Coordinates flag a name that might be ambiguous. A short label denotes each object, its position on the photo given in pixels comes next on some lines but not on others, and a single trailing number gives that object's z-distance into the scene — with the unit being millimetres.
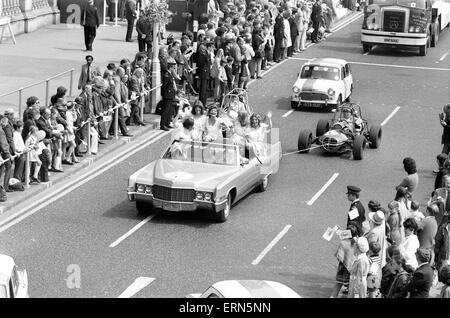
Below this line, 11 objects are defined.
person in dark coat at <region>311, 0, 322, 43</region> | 45634
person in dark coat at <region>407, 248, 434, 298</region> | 17484
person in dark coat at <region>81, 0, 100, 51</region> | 39219
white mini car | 34312
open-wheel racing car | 29516
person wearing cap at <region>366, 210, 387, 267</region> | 19844
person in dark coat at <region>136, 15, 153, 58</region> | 38375
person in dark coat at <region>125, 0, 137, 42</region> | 41547
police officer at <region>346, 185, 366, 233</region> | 20656
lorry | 44500
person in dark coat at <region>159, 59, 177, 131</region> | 31484
